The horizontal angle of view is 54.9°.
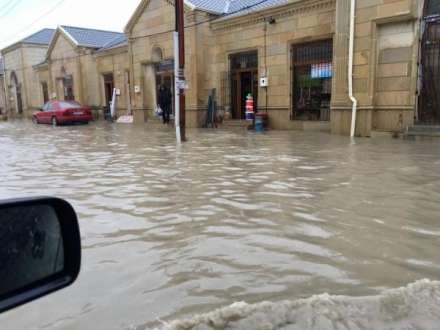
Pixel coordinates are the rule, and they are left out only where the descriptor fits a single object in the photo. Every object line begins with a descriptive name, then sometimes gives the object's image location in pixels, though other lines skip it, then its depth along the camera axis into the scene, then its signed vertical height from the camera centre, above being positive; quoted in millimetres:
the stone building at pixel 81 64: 27750 +2384
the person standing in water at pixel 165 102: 20906 -202
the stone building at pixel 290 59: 12273 +1387
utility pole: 12422 +813
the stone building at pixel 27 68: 36469 +2819
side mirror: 1110 -419
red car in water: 23047 -742
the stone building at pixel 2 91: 42803 +950
